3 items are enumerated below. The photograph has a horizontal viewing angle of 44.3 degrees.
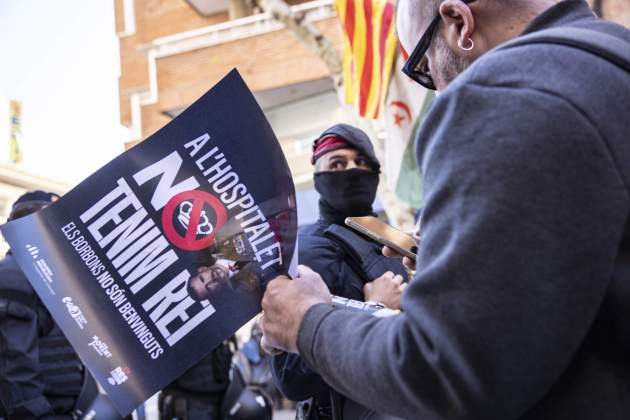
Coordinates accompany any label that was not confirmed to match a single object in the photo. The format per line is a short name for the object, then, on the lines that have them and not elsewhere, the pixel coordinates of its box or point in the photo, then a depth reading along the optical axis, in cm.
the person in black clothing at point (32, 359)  380
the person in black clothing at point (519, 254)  99
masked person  243
